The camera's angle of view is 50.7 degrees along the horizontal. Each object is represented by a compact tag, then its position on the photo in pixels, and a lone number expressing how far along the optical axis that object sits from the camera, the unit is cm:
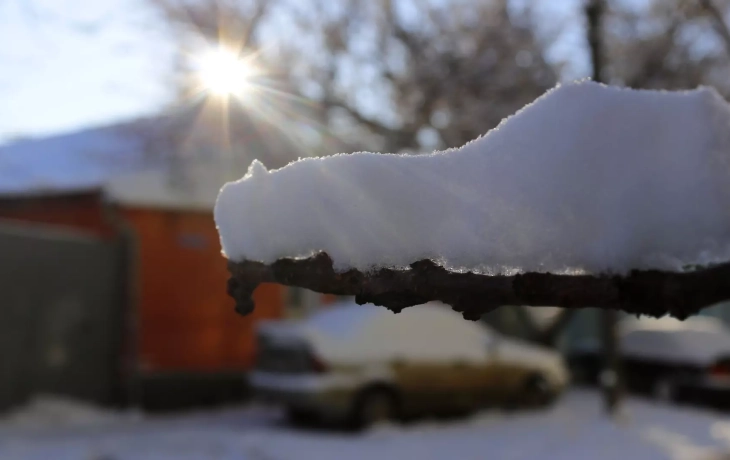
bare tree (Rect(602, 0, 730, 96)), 1249
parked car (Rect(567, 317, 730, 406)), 1229
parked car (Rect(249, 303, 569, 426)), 946
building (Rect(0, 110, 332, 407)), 1153
